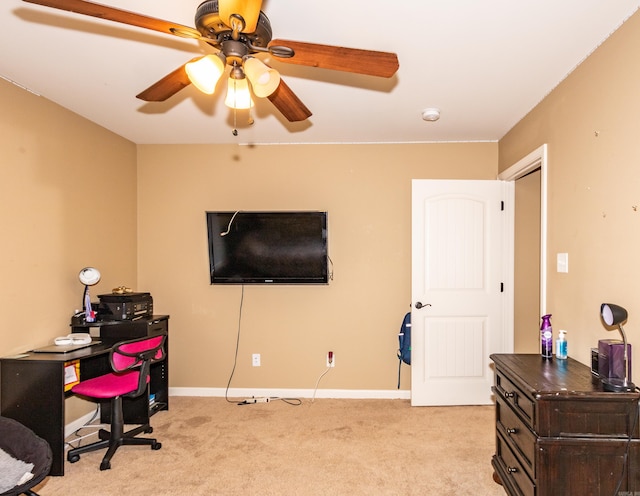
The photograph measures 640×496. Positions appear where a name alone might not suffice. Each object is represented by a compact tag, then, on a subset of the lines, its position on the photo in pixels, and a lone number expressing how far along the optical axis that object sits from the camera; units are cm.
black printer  323
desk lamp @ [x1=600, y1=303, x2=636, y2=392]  174
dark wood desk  249
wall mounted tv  372
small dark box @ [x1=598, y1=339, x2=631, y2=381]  178
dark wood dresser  171
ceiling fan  134
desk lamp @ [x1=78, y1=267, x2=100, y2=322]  314
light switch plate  244
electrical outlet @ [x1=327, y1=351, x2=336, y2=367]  389
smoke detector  303
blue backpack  370
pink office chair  265
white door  362
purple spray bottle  232
